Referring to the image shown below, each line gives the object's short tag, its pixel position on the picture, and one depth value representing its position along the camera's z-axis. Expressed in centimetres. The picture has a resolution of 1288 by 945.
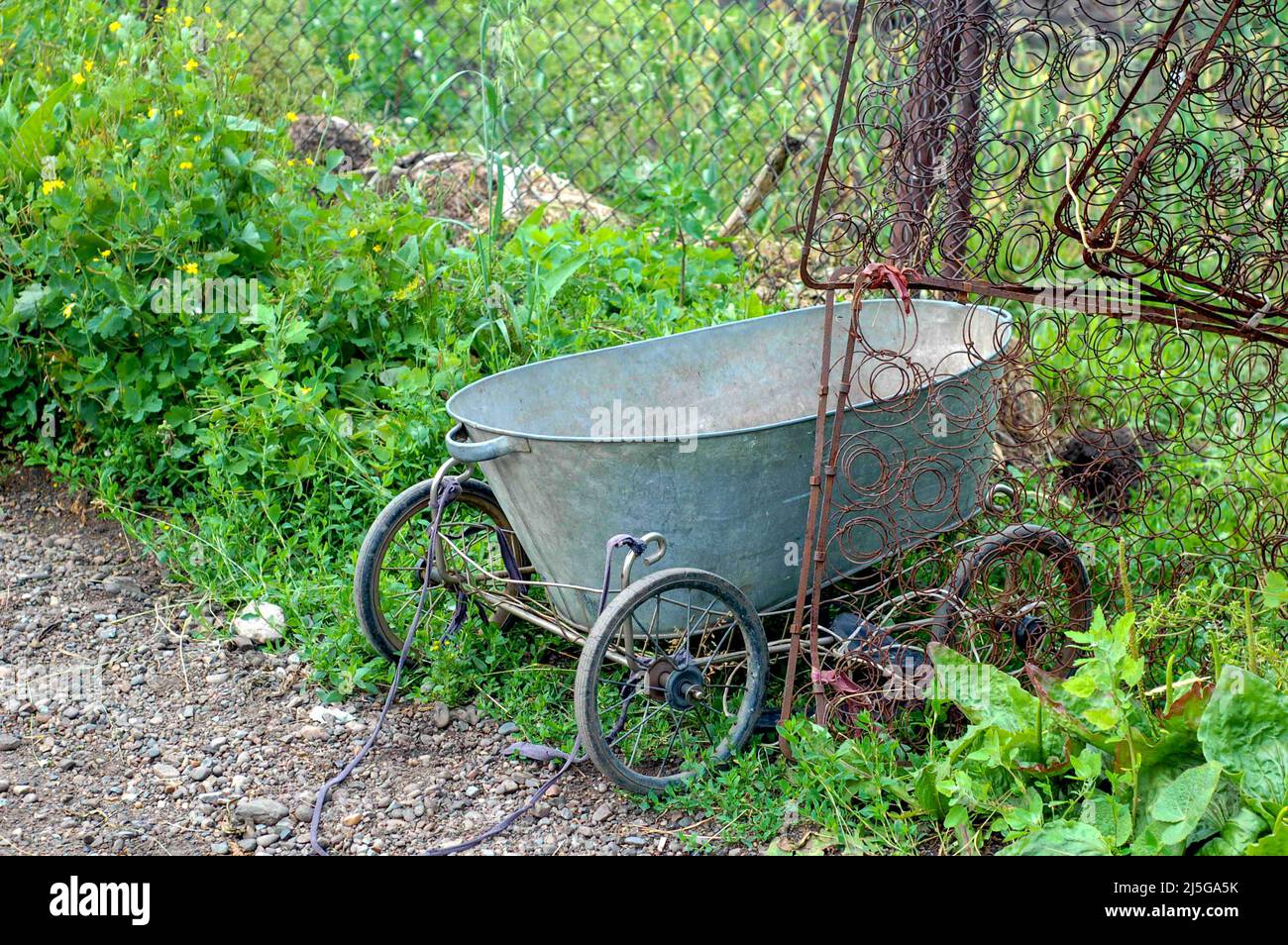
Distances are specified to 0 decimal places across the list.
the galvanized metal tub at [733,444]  245
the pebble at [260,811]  250
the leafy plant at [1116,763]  210
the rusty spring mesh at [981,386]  242
